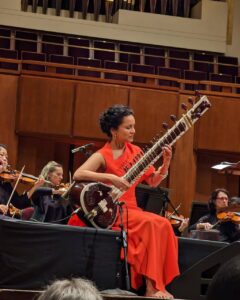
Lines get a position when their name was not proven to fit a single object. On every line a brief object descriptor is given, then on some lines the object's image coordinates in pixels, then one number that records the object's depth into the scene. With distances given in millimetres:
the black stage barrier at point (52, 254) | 4724
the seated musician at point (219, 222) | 7297
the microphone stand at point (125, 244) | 4611
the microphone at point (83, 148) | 5605
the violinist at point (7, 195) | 6865
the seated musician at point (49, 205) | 7206
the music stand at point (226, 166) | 8851
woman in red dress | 4729
